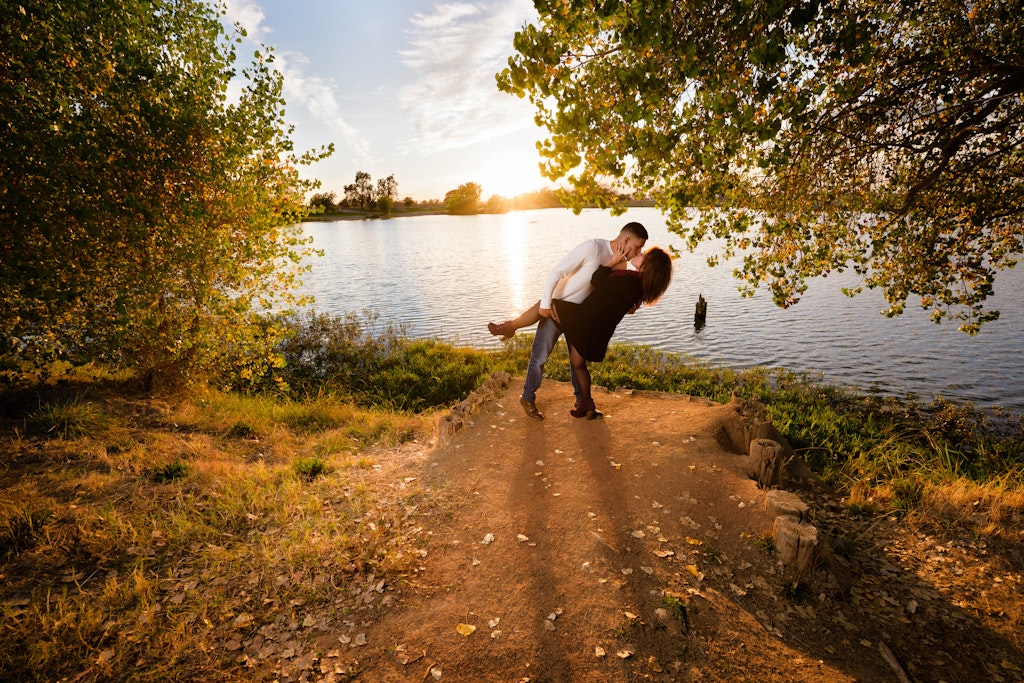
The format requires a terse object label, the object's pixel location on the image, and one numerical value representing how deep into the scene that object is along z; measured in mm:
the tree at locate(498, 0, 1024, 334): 4961
